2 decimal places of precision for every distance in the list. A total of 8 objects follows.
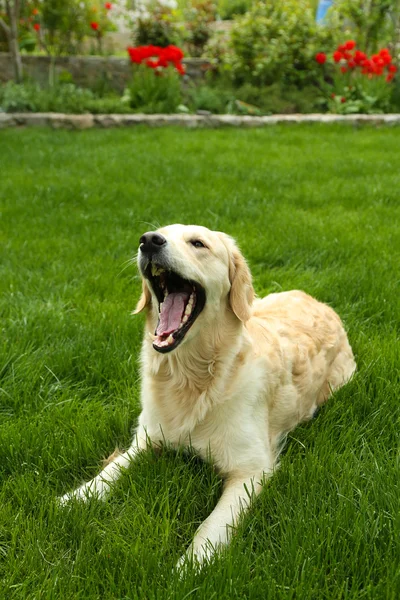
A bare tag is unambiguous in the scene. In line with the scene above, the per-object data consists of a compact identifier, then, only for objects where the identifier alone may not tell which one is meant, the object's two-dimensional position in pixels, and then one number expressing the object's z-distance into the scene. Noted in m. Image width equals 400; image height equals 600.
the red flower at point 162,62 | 10.07
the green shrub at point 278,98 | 10.27
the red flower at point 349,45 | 9.90
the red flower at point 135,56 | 9.99
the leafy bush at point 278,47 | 11.04
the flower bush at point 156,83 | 9.82
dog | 2.12
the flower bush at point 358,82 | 9.88
